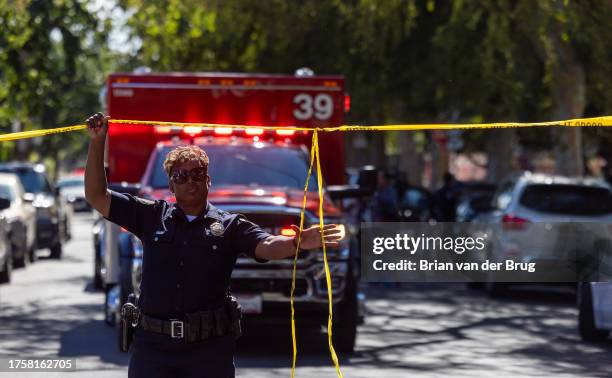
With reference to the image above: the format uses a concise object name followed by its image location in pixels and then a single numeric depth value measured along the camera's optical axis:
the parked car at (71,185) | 54.57
